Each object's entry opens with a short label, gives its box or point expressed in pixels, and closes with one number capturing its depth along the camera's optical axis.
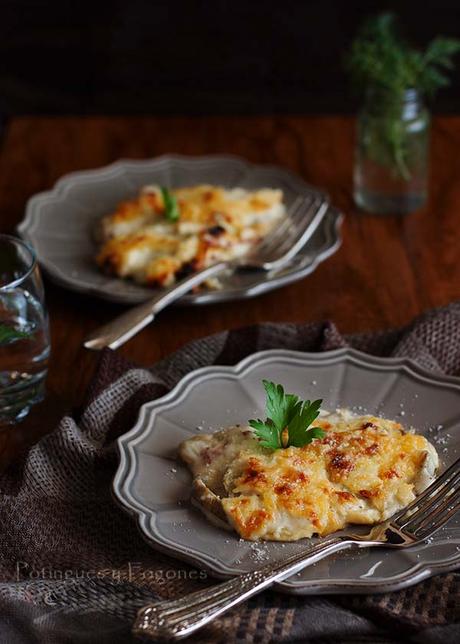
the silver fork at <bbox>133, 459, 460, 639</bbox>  0.83
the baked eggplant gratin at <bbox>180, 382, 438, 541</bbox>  0.89
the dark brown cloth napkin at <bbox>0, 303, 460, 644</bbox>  0.85
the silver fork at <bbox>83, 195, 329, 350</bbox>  1.11
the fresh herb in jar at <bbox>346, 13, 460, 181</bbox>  1.29
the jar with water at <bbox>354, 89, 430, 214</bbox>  1.30
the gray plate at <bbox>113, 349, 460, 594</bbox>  0.87
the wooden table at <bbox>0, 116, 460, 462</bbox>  1.15
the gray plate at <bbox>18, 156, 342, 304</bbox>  1.18
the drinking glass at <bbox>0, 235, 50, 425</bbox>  1.04
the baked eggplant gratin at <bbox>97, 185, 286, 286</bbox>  1.20
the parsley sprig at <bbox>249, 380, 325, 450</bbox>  0.92
